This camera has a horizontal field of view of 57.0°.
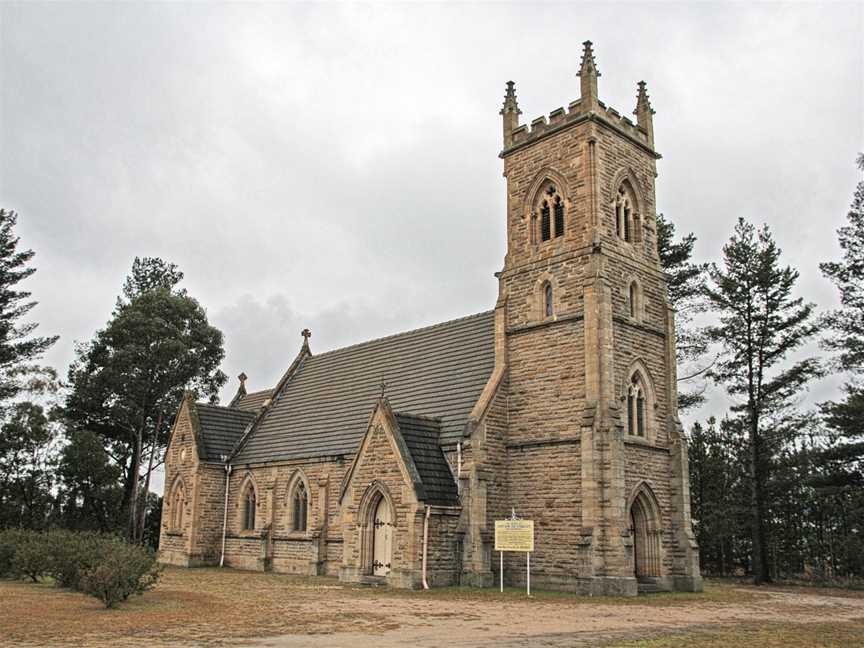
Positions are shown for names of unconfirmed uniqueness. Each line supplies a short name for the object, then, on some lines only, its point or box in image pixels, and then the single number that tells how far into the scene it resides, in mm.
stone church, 23906
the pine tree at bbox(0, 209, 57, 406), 44188
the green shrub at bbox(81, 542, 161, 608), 16953
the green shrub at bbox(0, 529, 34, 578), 24891
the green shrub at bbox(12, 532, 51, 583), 23177
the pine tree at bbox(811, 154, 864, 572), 30406
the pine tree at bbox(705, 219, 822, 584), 34281
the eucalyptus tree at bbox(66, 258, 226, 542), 50906
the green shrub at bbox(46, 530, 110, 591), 19406
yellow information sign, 23016
